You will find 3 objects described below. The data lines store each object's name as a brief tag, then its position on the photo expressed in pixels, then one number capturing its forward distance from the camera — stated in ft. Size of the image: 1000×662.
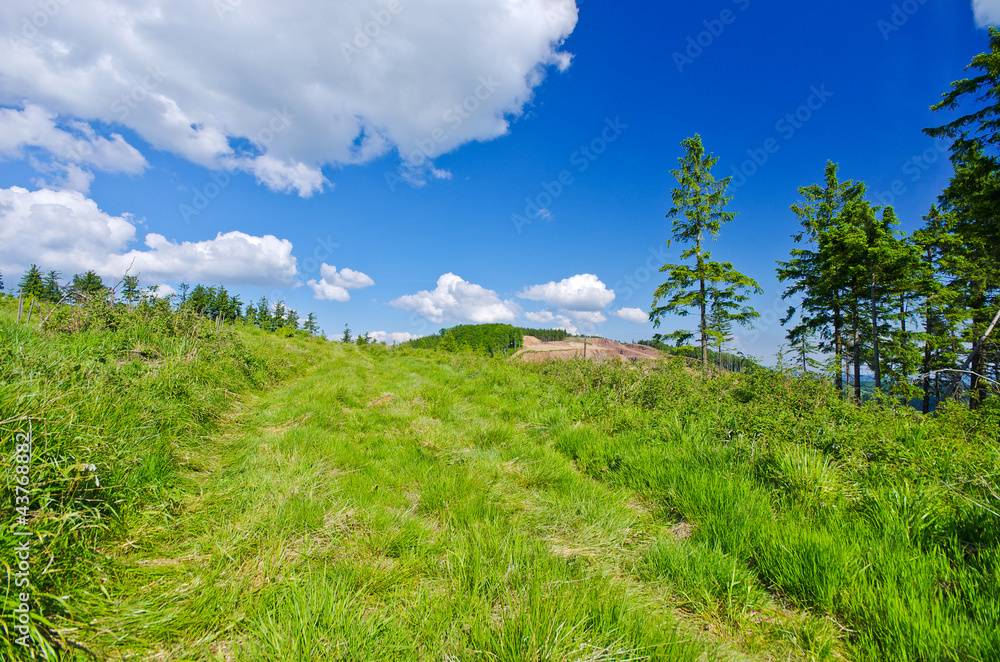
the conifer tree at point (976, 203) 38.70
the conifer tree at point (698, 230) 61.41
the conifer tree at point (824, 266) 65.45
